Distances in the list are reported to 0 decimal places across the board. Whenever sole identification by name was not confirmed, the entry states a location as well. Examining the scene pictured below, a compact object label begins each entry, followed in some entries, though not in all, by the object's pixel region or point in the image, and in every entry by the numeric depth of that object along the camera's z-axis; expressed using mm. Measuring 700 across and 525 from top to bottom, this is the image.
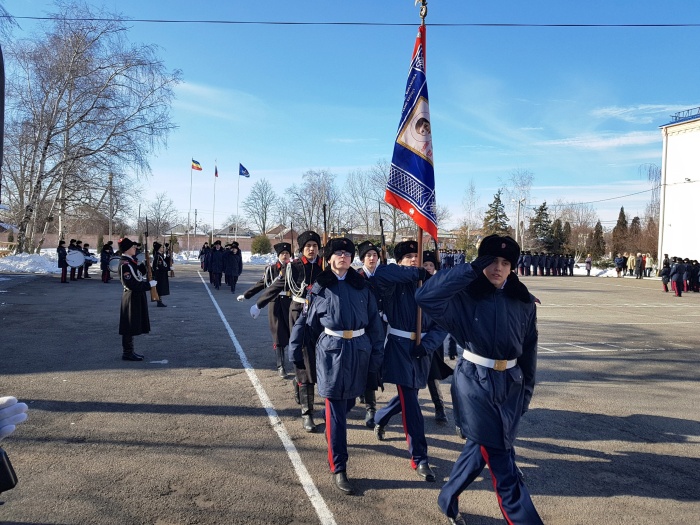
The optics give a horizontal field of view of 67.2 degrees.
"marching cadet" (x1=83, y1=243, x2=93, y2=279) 26128
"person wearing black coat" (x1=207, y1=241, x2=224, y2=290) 22844
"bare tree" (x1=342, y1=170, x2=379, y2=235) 64038
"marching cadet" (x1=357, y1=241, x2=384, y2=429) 5742
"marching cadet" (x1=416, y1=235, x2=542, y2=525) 3262
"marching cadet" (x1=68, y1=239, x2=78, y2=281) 24597
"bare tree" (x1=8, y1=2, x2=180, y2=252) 27250
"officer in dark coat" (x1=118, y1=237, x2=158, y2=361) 8383
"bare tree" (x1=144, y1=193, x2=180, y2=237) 69150
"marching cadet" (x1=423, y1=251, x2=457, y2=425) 5664
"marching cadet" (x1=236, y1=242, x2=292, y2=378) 7484
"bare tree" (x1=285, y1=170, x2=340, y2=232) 54000
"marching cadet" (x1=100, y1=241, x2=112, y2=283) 24109
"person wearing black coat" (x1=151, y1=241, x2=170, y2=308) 17580
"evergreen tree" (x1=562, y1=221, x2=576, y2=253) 64275
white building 38219
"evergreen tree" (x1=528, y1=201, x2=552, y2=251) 61412
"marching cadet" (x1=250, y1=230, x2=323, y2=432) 6625
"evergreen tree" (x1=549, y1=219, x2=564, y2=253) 60969
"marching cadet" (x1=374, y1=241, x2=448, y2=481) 4418
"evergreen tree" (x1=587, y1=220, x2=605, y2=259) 68144
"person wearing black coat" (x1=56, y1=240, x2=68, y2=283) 23150
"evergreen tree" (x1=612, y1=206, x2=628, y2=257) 62781
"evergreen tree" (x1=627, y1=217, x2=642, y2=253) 55781
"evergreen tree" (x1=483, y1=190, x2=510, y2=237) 59469
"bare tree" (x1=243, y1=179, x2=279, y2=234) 84375
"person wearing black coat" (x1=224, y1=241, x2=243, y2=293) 21819
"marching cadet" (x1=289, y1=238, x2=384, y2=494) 4203
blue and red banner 5422
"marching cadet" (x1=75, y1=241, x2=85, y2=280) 24822
